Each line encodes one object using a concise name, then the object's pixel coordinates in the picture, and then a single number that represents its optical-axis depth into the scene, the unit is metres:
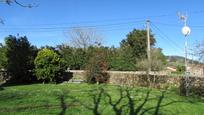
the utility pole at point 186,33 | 9.47
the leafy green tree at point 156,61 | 22.20
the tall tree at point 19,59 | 14.89
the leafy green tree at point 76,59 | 19.10
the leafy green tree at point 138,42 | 28.56
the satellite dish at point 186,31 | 9.46
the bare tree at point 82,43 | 30.28
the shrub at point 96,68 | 14.01
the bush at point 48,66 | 14.32
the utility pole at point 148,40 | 16.26
